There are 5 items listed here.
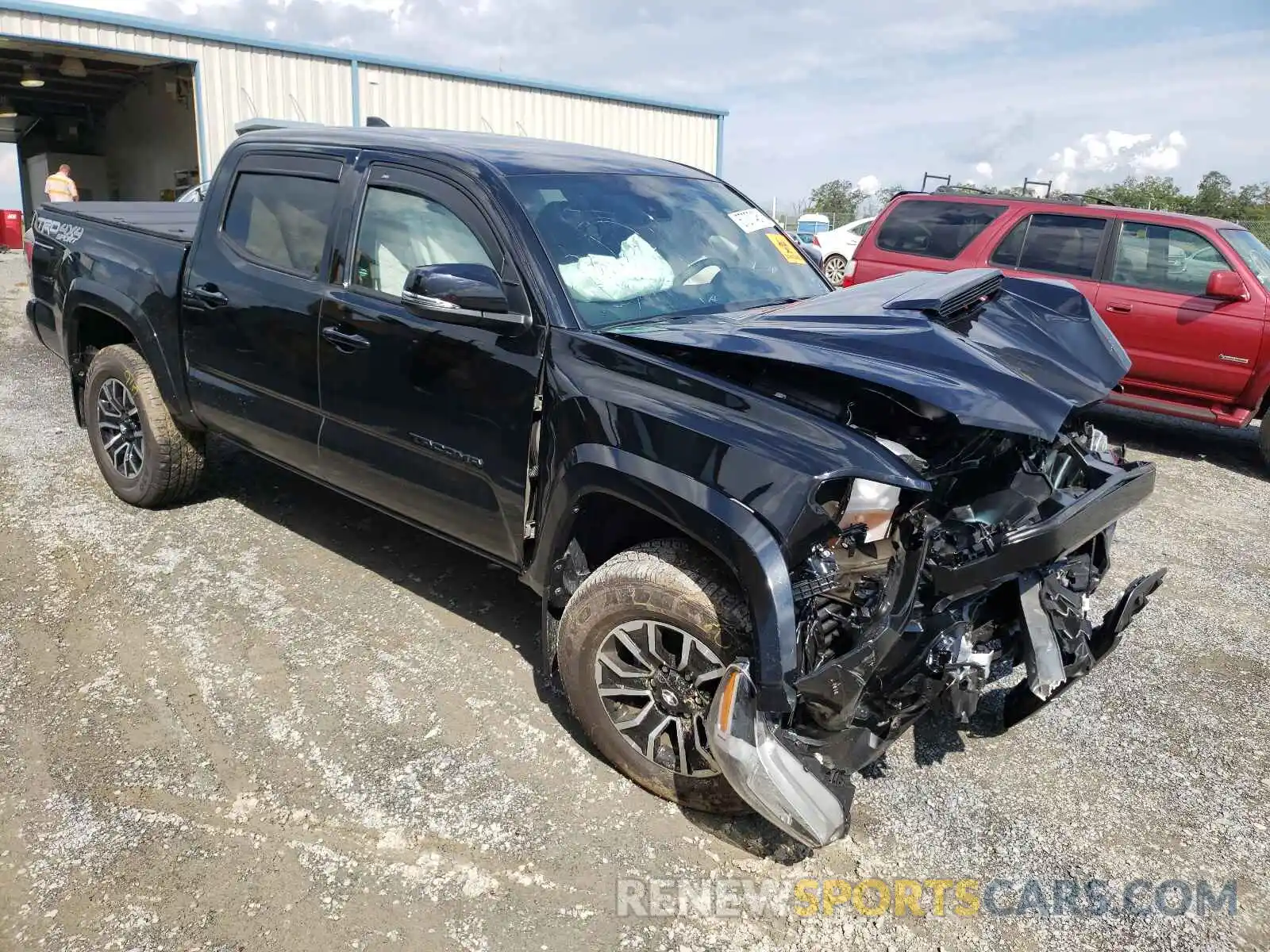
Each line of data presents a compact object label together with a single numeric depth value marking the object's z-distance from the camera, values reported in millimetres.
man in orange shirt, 15648
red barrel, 23406
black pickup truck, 2418
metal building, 13648
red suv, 6801
